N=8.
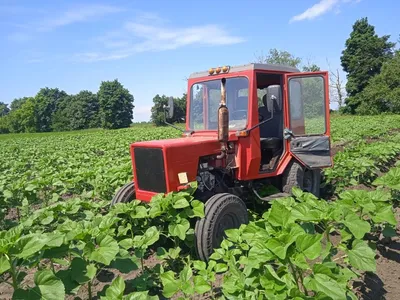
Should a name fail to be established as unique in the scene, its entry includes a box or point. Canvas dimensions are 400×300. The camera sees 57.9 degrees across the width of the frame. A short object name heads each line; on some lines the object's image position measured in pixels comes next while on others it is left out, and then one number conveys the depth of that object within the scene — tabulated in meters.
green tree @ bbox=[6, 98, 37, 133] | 81.01
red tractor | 4.29
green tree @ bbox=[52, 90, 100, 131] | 77.75
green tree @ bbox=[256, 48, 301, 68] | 54.00
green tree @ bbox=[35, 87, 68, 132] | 85.38
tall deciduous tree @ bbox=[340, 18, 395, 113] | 46.84
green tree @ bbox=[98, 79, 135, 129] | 71.88
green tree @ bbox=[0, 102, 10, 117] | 125.00
